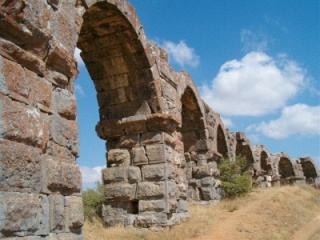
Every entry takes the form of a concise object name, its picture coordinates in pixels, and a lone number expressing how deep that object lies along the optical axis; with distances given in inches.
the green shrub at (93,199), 372.5
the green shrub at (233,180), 511.5
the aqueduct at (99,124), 128.6
